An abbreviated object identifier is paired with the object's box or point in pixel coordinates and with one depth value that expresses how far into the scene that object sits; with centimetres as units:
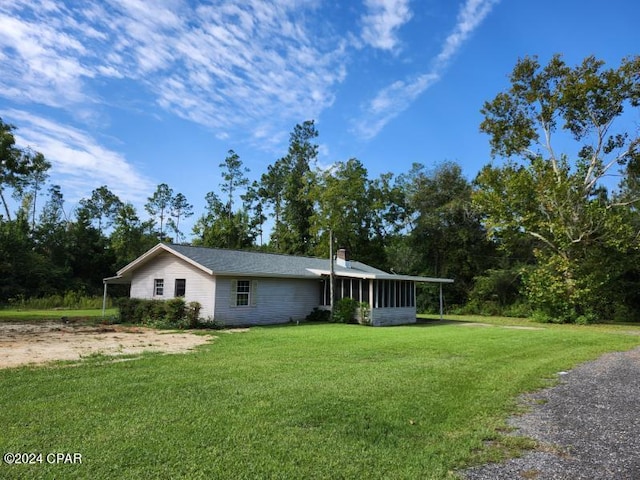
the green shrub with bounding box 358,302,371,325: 1883
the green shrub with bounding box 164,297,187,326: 1598
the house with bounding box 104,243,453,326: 1678
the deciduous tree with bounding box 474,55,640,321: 2288
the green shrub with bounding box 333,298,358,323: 1912
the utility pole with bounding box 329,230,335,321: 1942
